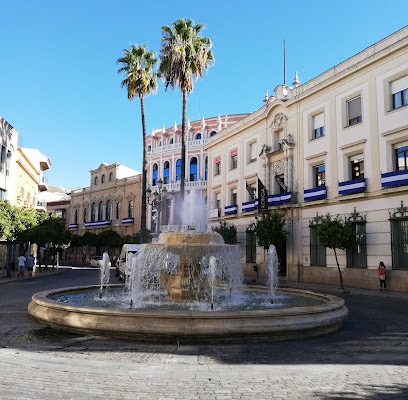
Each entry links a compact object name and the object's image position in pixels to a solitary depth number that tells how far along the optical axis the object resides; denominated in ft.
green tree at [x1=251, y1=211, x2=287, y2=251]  80.69
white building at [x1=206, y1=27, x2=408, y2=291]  62.54
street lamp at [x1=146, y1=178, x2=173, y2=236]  75.71
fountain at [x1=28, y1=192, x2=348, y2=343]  23.35
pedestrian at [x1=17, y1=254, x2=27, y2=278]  90.53
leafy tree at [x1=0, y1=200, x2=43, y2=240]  77.43
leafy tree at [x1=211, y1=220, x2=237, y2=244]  100.42
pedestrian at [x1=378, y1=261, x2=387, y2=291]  59.41
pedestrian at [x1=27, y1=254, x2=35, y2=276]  94.84
